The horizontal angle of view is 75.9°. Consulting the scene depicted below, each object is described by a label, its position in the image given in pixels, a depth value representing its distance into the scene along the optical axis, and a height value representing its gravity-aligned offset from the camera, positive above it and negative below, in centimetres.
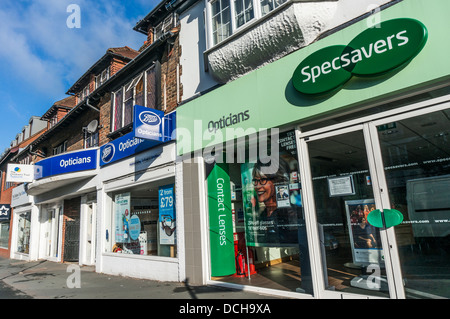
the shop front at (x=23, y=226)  1553 +36
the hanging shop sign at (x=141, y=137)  716 +243
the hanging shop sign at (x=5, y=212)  2025 +144
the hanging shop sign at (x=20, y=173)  1370 +277
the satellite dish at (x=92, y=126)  1216 +424
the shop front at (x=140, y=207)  742 +53
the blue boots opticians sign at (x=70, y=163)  1074 +251
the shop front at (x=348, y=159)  389 +83
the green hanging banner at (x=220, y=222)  650 -8
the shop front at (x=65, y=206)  1096 +109
